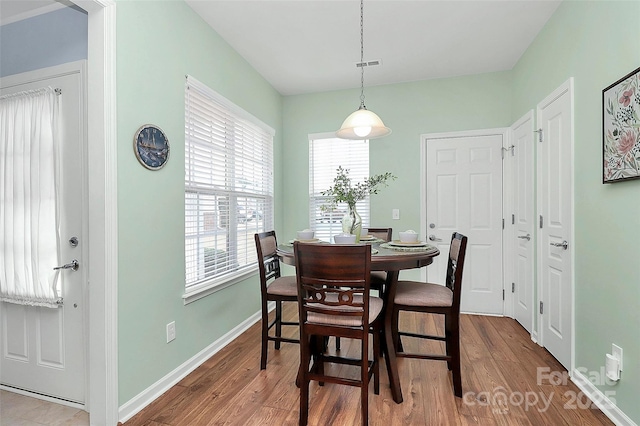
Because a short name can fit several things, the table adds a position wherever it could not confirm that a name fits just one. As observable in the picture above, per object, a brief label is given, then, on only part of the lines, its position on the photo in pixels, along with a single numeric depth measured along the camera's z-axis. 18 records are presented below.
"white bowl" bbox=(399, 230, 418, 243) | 2.35
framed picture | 1.61
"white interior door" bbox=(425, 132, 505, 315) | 3.61
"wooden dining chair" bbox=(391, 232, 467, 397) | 2.02
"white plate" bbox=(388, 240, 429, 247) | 2.26
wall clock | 1.93
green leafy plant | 2.29
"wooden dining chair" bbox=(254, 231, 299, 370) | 2.33
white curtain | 1.95
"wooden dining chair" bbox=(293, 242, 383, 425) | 1.65
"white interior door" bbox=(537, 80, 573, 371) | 2.28
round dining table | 1.87
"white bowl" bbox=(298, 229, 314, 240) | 2.40
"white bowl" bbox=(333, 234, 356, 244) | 2.09
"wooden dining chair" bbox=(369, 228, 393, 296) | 2.69
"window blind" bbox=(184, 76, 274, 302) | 2.50
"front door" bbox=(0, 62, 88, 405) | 1.90
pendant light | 2.44
